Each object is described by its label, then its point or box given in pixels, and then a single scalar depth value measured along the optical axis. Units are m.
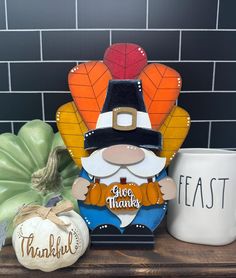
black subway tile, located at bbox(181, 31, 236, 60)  0.85
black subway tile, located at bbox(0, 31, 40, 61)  0.84
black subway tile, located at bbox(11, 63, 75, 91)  0.86
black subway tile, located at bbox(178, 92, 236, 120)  0.88
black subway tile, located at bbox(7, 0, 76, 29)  0.83
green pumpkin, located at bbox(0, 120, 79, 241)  0.69
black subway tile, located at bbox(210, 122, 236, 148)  0.90
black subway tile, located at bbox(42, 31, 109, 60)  0.84
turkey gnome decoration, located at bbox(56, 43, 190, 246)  0.62
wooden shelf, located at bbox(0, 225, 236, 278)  0.59
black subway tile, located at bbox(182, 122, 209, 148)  0.89
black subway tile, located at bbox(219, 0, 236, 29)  0.84
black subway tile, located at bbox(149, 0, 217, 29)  0.83
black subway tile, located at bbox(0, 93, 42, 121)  0.87
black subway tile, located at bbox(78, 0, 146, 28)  0.83
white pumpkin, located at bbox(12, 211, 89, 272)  0.55
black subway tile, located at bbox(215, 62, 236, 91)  0.87
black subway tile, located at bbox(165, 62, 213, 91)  0.86
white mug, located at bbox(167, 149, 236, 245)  0.65
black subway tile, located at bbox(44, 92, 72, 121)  0.87
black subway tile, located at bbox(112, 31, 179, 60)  0.85
